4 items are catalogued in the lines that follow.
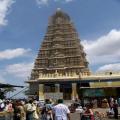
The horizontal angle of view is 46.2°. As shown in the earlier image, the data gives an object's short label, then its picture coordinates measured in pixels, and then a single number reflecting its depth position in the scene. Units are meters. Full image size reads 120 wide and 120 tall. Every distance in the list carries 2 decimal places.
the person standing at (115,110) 8.55
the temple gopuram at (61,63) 23.22
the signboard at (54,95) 14.88
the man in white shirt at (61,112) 4.01
